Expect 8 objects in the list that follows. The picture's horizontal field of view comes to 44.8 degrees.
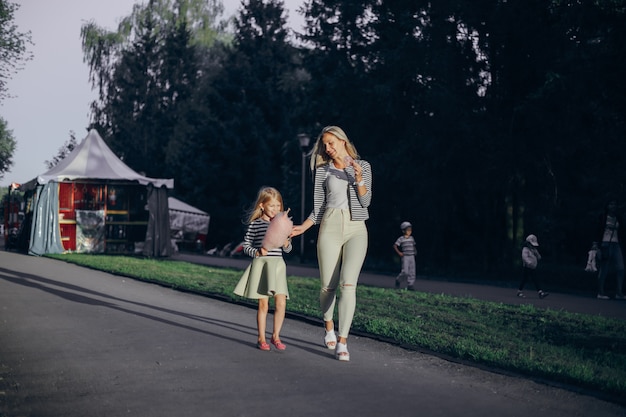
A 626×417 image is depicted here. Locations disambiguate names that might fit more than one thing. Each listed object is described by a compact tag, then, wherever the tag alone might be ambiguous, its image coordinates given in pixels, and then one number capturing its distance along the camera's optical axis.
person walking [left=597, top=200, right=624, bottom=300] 15.42
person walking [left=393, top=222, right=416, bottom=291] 15.92
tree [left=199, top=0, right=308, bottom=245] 45.56
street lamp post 28.06
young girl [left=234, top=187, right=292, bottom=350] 7.37
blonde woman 6.92
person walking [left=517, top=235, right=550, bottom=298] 15.16
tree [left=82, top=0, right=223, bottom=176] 55.00
